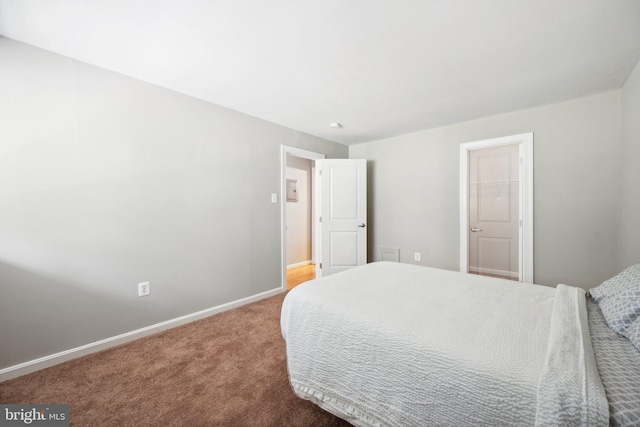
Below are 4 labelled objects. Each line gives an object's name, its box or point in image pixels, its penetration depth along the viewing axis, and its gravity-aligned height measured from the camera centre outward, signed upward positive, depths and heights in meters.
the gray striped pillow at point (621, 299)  1.03 -0.41
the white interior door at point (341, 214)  4.00 -0.09
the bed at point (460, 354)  0.76 -0.52
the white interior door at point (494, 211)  4.06 -0.06
